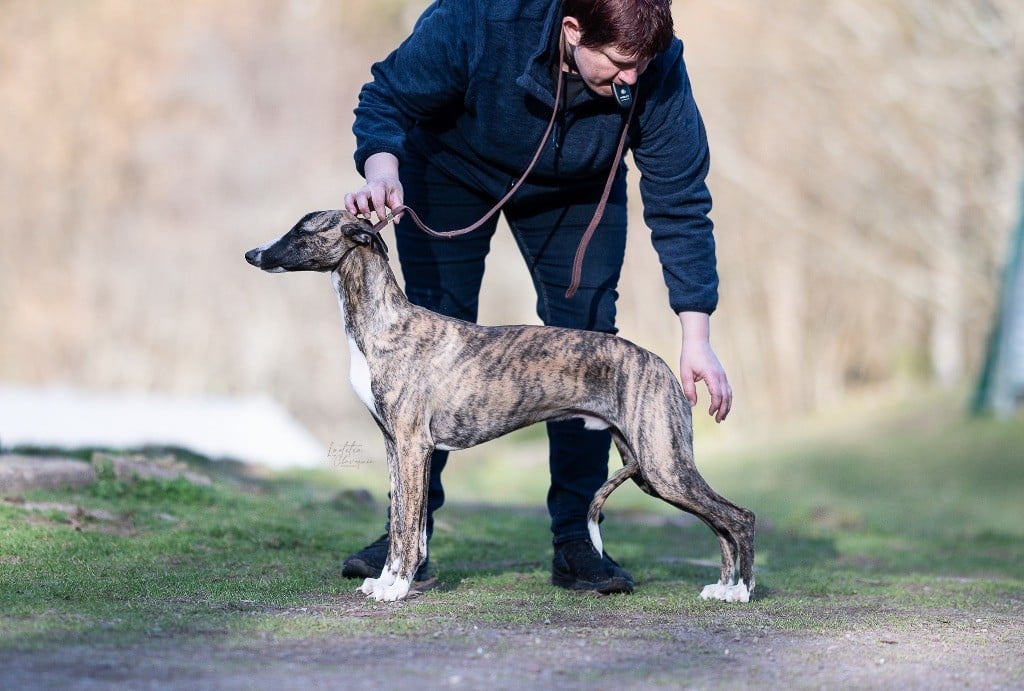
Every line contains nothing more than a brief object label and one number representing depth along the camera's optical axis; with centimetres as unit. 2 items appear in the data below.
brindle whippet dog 815
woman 828
